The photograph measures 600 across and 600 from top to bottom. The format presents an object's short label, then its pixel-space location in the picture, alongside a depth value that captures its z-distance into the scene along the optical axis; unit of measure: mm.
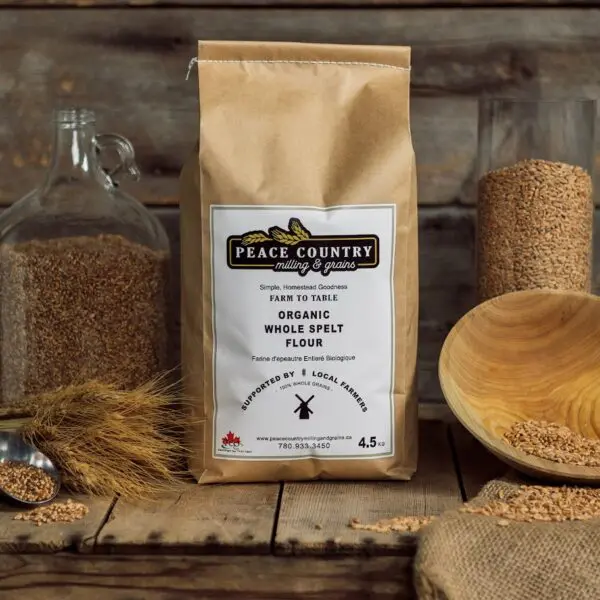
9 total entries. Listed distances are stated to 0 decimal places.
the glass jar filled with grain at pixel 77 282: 1502
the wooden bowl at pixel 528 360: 1518
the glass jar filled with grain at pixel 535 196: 1537
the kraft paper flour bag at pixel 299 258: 1431
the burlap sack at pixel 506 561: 1253
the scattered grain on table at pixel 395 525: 1333
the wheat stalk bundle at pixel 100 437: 1429
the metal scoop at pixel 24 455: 1423
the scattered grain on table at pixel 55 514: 1359
